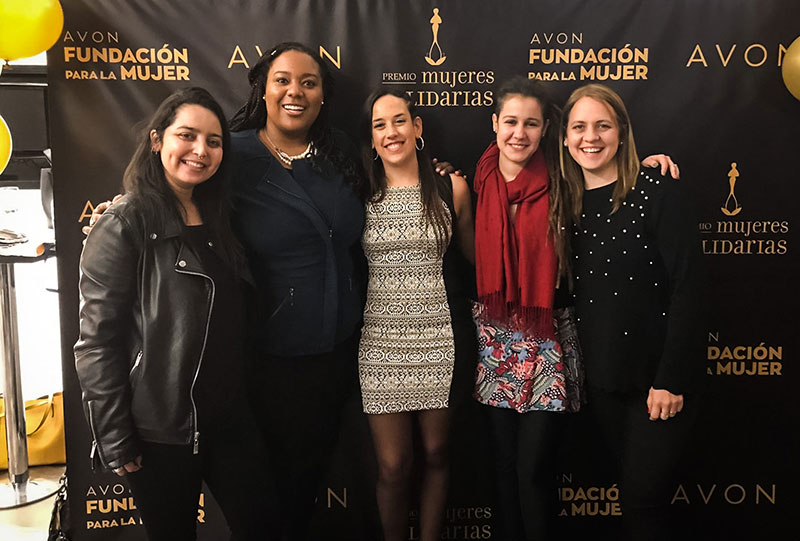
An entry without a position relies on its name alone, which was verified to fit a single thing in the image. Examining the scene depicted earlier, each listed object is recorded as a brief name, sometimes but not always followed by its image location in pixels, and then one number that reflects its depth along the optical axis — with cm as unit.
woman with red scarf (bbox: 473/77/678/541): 241
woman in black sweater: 225
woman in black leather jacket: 207
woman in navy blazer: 240
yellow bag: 339
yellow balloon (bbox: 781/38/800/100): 255
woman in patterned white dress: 242
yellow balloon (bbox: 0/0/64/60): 229
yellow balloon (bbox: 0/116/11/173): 245
